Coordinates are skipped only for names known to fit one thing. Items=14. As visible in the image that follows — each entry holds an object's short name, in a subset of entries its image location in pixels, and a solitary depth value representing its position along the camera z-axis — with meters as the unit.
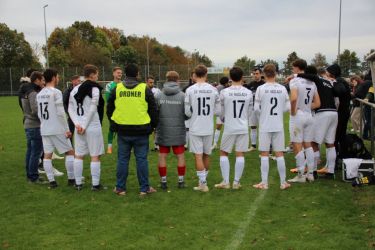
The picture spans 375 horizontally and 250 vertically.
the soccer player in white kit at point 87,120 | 7.20
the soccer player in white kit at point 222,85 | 11.38
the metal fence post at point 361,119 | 10.92
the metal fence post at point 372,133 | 8.43
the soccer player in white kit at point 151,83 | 11.48
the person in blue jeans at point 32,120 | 8.04
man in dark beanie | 8.28
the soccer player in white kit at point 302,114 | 7.65
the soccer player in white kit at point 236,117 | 7.23
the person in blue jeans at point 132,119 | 6.90
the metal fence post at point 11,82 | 48.98
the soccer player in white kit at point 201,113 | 7.21
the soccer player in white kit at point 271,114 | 7.18
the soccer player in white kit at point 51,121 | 7.48
